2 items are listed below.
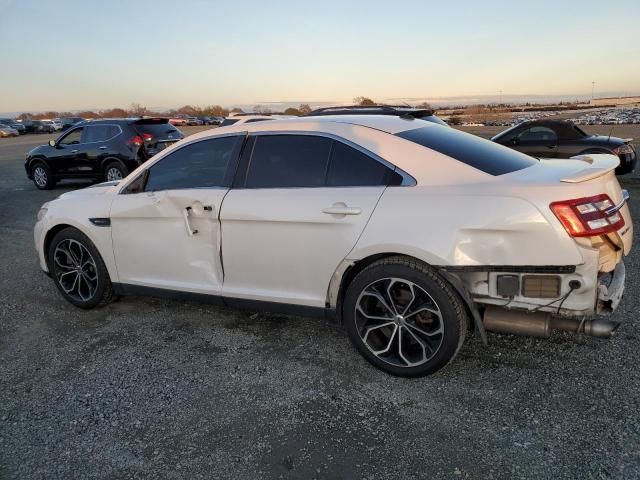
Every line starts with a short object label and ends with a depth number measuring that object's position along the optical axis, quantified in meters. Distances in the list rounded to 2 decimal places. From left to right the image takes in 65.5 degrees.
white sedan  2.83
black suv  11.08
